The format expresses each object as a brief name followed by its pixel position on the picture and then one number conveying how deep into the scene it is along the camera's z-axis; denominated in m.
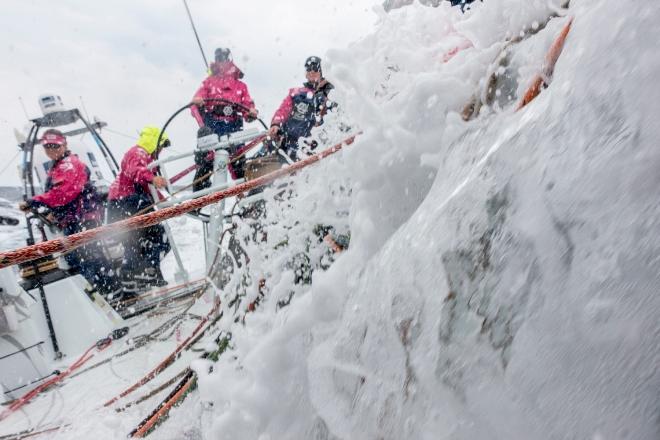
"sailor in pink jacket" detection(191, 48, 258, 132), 6.25
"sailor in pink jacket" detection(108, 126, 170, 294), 6.36
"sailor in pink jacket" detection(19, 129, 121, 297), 6.15
